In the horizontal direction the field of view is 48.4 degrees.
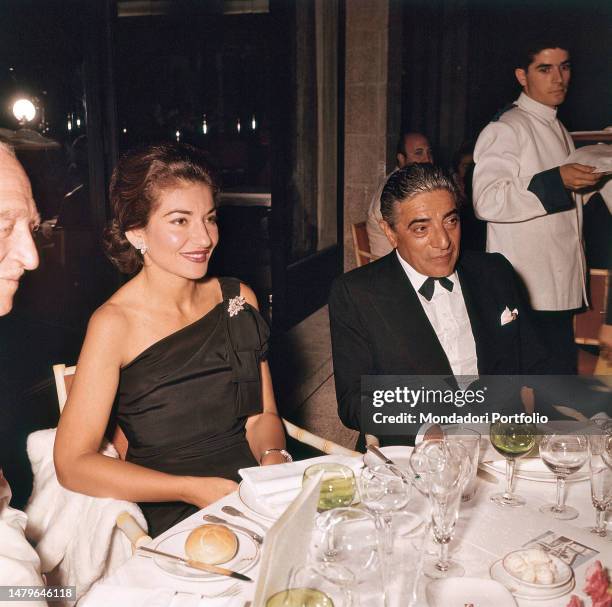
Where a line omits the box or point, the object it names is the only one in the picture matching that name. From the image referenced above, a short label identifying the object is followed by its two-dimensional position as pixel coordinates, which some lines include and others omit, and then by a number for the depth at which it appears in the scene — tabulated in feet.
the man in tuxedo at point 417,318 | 7.38
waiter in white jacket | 10.13
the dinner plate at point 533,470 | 5.11
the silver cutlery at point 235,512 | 4.57
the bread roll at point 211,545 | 4.06
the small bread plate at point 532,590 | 3.70
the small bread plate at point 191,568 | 3.92
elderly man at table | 4.48
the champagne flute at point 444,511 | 3.95
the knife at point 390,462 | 4.70
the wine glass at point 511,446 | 4.86
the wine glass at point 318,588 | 3.08
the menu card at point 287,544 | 2.82
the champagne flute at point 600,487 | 4.30
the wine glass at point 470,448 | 4.72
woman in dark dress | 6.10
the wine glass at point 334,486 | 4.67
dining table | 3.71
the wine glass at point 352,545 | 3.85
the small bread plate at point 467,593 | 3.62
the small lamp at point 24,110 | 10.59
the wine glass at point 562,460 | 4.65
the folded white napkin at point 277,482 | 4.66
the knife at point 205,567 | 3.88
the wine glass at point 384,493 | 4.13
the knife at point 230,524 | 4.33
